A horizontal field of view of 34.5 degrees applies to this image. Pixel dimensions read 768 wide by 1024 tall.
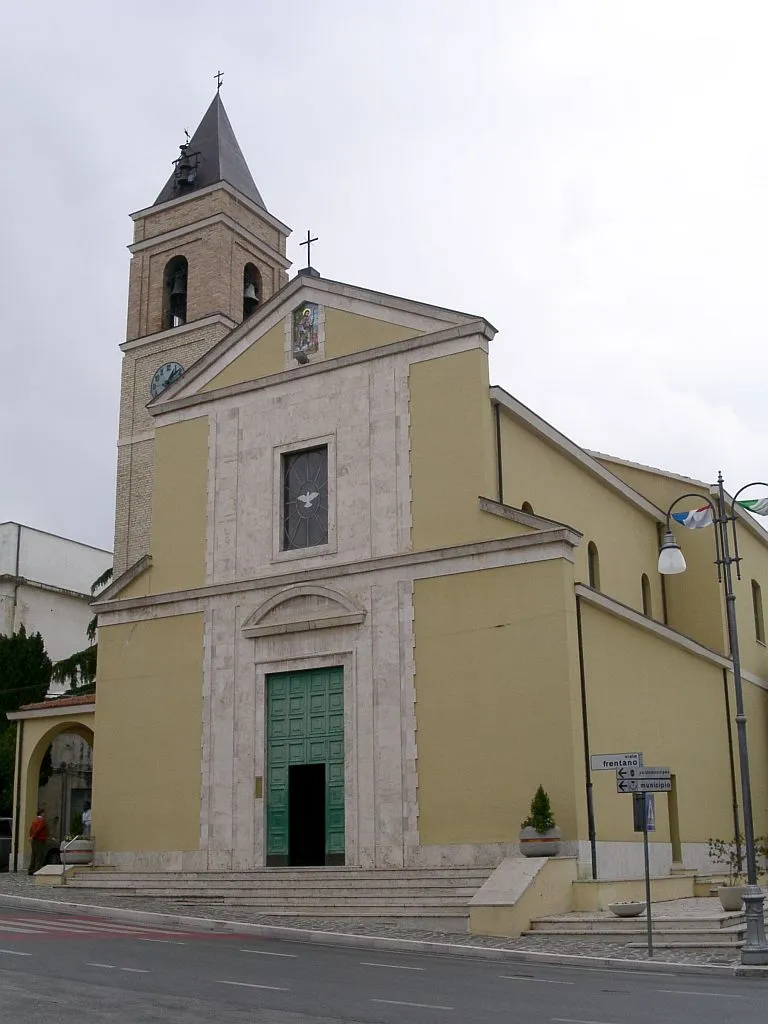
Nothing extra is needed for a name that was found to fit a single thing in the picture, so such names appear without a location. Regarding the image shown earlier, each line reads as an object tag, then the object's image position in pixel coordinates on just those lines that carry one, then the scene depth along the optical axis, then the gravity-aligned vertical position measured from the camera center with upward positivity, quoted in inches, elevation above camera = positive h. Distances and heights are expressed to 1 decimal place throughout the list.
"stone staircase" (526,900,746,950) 677.3 -60.0
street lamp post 600.1 +28.0
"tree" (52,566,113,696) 1646.2 +207.6
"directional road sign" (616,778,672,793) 659.4 +19.0
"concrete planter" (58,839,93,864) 1050.1 -18.5
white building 1995.6 +389.6
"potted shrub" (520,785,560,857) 838.5 -5.5
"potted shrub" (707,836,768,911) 985.5 -27.5
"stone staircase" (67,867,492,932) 809.5 -45.4
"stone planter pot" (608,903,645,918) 749.9 -51.3
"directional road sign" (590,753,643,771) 678.5 +33.4
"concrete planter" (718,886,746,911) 754.2 -44.8
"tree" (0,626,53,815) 1624.0 +206.5
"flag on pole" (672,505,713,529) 772.6 +184.6
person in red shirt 1175.0 -8.0
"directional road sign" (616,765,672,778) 663.1 +25.8
